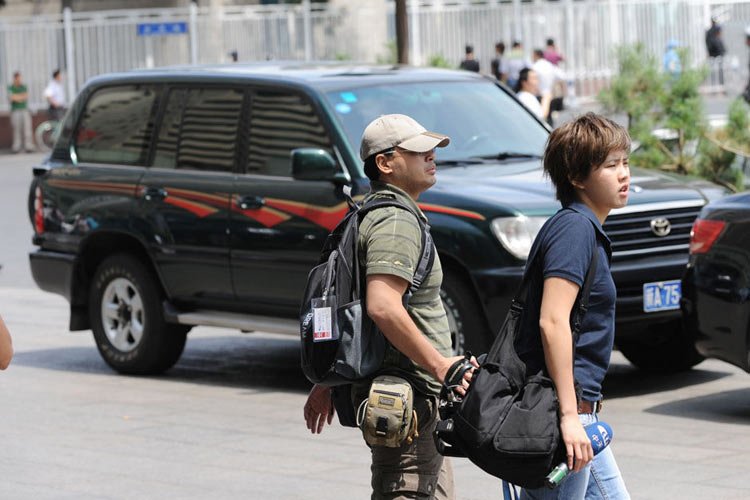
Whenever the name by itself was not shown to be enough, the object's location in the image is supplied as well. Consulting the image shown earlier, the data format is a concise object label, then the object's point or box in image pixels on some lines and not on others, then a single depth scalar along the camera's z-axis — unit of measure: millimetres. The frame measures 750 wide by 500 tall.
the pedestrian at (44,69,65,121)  33438
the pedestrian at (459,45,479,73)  27783
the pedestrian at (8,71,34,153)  33875
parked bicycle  33844
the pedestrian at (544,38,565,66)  31281
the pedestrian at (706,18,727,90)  35594
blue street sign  34969
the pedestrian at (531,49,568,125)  22281
